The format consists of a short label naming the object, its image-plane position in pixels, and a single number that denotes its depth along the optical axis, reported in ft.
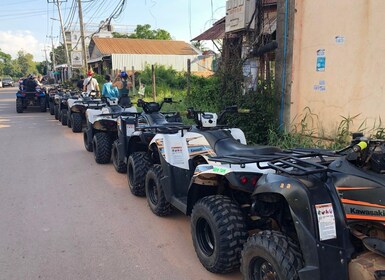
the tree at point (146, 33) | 177.17
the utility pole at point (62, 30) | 110.63
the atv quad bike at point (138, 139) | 17.13
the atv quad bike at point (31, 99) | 57.31
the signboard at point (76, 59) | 81.51
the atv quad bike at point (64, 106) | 43.37
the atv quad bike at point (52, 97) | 53.65
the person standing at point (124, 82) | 31.82
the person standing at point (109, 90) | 34.17
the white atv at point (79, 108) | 36.01
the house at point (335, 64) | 17.34
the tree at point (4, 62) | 317.09
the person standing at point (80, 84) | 47.46
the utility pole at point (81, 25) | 72.37
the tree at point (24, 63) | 385.91
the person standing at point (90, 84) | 44.14
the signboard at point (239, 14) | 25.52
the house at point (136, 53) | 107.65
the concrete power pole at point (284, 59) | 21.45
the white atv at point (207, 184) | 9.84
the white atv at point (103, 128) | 23.76
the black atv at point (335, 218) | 6.69
